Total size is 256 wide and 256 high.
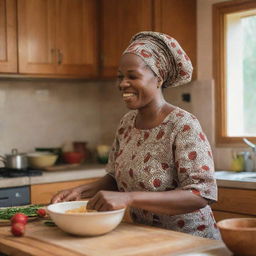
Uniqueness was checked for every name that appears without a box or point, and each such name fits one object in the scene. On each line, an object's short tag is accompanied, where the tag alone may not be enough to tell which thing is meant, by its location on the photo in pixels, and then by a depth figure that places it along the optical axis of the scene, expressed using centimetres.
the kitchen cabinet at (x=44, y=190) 353
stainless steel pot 377
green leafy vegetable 201
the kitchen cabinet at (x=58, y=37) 384
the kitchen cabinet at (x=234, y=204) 304
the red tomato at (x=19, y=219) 177
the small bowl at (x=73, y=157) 416
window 381
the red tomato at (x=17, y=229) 171
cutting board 152
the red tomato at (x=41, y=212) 202
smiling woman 182
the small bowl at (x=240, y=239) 143
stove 355
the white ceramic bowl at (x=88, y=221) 164
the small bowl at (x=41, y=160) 389
